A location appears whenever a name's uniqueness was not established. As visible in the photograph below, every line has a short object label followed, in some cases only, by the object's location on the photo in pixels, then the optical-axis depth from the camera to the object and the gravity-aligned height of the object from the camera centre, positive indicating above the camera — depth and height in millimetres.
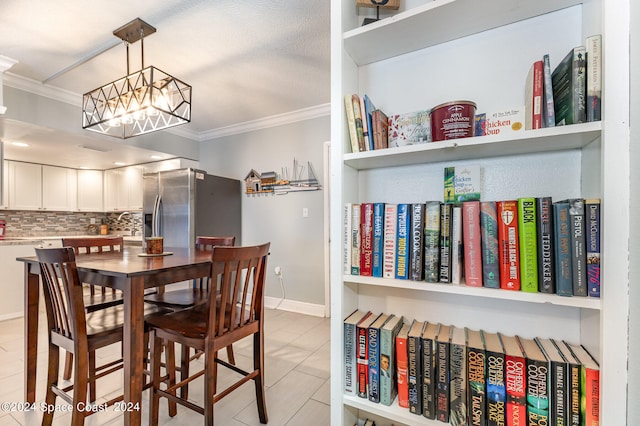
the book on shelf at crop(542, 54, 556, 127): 745 +293
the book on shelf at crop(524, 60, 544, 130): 759 +318
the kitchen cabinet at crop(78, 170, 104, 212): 4664 +360
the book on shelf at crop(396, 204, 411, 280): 896 -94
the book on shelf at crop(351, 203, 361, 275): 971 -91
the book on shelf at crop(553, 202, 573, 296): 695 -91
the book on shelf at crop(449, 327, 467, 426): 819 -491
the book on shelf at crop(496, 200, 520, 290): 758 -88
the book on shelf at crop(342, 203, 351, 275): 981 -95
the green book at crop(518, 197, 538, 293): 738 -84
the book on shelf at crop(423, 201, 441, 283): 851 -92
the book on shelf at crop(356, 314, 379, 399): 961 -495
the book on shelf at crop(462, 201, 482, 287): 801 -92
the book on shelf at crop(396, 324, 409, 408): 902 -496
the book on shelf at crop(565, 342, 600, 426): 688 -435
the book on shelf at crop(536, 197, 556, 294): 718 -85
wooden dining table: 1173 -319
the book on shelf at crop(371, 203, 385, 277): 936 -91
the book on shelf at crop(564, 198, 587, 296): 684 -84
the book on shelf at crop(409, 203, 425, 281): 874 -98
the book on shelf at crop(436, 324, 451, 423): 841 -492
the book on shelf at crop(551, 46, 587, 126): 687 +305
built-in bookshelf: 645 +184
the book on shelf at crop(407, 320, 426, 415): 877 -490
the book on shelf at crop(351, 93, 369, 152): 979 +300
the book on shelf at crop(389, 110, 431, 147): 986 +292
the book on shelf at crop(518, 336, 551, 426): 738 -462
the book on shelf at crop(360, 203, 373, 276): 952 -90
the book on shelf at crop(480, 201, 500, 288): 781 -88
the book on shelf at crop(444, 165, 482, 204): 947 +95
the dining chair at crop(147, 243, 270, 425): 1261 -551
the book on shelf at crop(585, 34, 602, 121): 669 +316
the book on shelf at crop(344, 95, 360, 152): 977 +309
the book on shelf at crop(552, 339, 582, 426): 710 -450
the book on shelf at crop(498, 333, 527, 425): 757 -463
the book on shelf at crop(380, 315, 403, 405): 921 -487
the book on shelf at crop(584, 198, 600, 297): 670 -80
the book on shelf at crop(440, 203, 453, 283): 839 -91
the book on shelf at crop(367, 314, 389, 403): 938 -490
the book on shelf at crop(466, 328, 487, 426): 798 -484
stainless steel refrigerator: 3240 +76
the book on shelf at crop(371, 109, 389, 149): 987 +283
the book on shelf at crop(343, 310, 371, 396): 977 -497
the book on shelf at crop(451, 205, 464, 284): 828 -98
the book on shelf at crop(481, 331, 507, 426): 778 -480
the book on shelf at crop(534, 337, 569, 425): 721 -450
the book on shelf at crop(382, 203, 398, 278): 914 -92
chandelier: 1812 +773
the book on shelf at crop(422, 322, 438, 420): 861 -496
